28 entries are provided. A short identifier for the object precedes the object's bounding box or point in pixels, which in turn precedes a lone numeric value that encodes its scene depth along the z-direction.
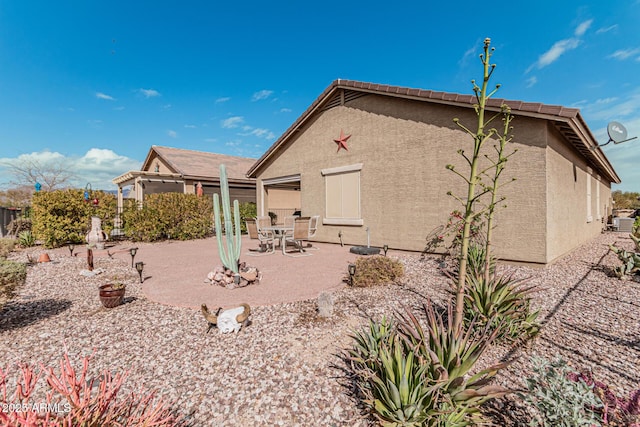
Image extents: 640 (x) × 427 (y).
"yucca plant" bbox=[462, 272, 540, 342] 3.11
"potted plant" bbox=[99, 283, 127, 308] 4.47
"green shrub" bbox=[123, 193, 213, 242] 12.04
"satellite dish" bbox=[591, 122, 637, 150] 7.13
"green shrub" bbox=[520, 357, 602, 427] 1.66
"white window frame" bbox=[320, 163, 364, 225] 9.92
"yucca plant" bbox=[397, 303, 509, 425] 1.86
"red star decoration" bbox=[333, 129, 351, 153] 10.32
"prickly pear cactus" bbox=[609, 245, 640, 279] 5.59
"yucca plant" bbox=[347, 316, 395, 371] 2.39
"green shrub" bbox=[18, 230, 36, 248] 10.98
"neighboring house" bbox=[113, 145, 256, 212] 16.80
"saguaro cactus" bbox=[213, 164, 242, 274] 5.75
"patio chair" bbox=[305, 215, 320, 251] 9.78
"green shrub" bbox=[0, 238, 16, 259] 8.17
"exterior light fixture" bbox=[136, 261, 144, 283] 5.73
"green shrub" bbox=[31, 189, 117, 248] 10.34
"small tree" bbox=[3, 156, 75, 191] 23.88
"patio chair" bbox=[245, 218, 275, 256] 9.13
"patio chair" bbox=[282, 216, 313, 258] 8.91
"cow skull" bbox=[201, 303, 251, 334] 3.59
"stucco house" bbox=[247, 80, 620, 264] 6.53
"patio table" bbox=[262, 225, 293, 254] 9.07
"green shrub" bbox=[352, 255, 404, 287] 5.49
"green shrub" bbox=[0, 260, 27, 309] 3.58
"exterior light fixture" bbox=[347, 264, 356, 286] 5.53
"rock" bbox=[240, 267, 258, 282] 5.71
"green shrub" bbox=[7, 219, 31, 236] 12.16
